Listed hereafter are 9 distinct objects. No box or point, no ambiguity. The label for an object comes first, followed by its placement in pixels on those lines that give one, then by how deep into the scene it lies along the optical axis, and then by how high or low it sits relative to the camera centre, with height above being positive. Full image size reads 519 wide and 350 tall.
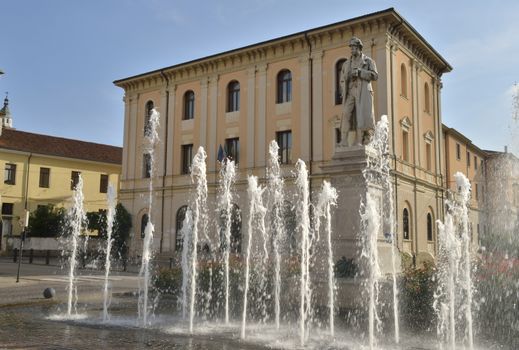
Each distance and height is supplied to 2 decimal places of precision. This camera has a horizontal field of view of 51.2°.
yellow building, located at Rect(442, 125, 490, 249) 35.53 +6.36
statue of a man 10.26 +2.92
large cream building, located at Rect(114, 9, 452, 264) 25.58 +7.35
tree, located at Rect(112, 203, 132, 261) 32.97 +1.18
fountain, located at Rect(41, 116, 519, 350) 7.46 -0.67
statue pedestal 9.41 +0.93
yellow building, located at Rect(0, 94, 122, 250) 40.38 +6.16
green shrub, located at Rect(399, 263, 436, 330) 8.24 -0.72
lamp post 18.73 +0.92
